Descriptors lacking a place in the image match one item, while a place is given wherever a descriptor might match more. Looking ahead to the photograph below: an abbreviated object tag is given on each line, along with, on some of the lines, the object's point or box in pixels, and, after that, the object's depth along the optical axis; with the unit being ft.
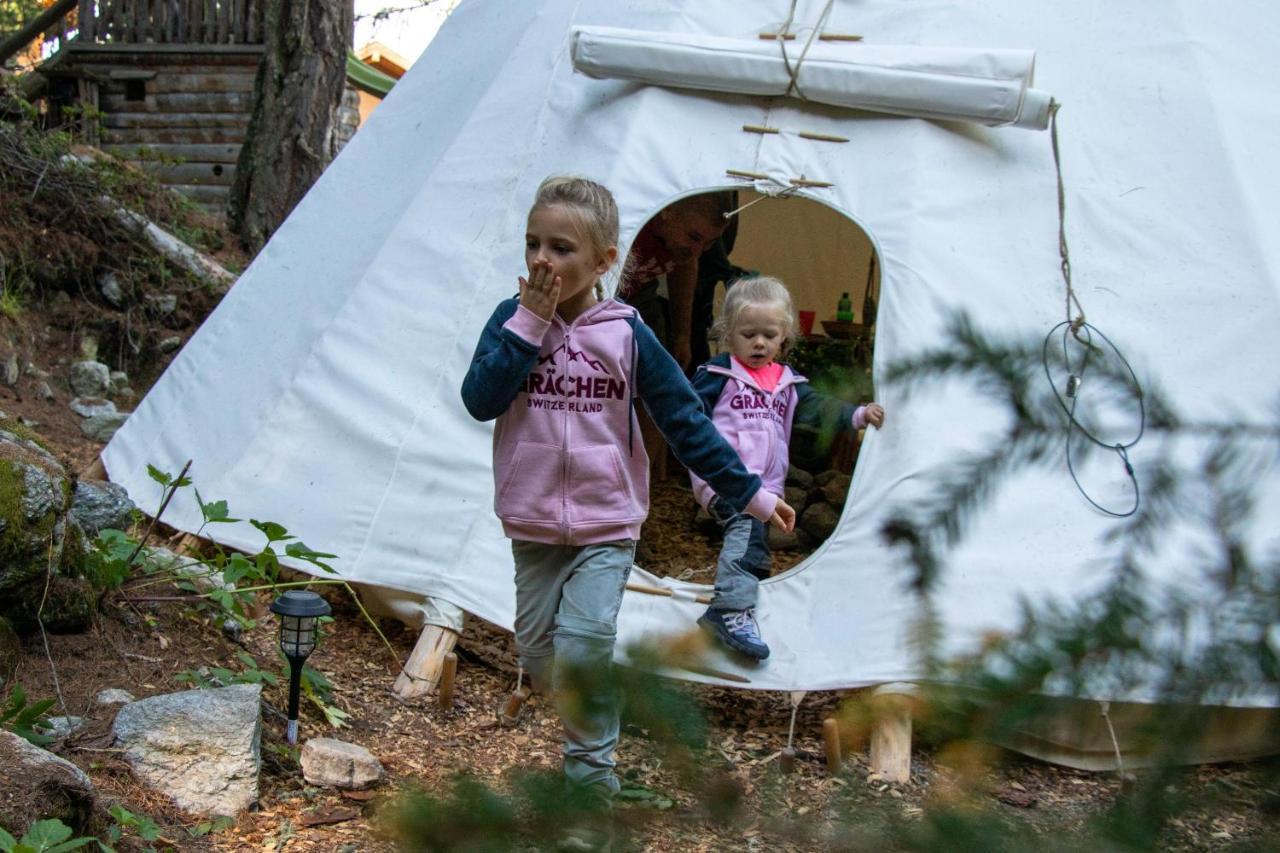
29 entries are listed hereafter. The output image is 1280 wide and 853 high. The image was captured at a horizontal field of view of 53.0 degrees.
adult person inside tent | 15.89
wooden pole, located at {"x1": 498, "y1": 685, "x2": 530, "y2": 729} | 11.51
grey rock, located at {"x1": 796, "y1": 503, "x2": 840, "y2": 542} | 17.97
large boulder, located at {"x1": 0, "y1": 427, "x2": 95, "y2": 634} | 9.35
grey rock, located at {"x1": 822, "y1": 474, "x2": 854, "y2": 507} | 18.38
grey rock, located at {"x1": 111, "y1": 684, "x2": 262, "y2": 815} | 8.86
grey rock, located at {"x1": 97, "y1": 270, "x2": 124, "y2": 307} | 21.40
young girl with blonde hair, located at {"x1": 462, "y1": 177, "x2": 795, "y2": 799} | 8.78
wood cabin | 35.55
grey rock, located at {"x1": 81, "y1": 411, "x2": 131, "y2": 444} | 18.58
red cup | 22.22
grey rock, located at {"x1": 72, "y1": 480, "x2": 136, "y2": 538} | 12.42
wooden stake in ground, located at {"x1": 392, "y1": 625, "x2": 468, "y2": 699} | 11.84
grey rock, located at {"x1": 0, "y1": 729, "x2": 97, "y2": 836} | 7.22
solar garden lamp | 9.89
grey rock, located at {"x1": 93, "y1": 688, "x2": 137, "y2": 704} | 9.55
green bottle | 21.80
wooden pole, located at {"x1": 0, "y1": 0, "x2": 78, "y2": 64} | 27.09
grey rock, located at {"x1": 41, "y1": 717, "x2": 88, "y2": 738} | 8.86
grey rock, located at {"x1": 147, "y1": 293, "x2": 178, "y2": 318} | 21.62
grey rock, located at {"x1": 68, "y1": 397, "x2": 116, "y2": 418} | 19.16
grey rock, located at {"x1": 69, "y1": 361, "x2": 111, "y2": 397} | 19.89
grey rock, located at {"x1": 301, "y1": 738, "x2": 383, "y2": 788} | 9.68
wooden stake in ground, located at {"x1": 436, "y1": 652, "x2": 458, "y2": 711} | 11.58
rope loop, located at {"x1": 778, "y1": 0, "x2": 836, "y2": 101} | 12.78
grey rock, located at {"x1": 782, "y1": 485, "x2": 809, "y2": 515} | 18.69
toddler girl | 12.55
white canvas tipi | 11.78
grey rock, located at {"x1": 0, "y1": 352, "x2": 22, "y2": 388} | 18.83
